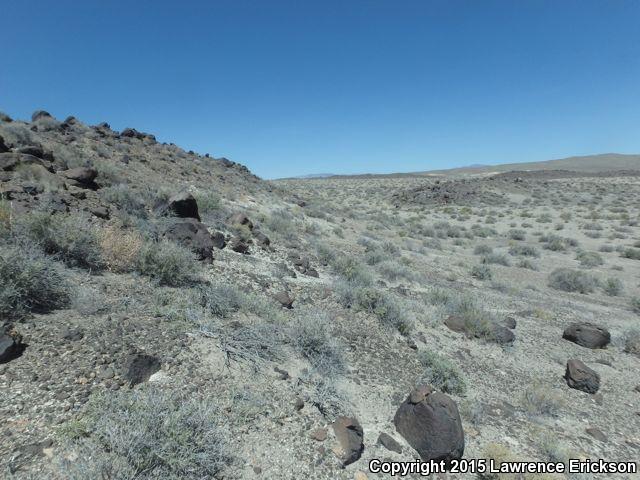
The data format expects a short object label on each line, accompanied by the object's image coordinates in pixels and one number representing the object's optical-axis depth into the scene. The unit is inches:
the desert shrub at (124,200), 336.5
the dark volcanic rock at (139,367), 141.6
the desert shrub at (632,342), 277.6
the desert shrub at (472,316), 272.4
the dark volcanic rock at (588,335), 281.9
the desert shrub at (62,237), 203.5
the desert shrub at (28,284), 154.9
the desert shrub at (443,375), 200.5
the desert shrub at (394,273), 400.1
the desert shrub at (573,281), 467.8
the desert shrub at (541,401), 193.8
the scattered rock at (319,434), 143.7
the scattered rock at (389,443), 150.0
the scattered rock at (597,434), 179.3
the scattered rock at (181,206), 347.1
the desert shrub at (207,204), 456.4
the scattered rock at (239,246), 350.6
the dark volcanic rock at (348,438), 140.0
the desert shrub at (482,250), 648.9
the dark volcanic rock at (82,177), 349.1
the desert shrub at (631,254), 632.4
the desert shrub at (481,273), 482.0
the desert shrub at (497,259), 588.4
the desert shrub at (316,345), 189.4
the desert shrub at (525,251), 654.6
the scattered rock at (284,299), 259.6
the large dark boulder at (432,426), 147.8
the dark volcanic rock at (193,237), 287.9
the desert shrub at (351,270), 347.6
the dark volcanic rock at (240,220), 419.9
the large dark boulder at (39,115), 752.3
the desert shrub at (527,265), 575.3
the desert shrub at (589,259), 595.8
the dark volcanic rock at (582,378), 219.6
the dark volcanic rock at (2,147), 339.5
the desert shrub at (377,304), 257.1
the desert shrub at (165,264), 229.8
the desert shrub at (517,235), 813.2
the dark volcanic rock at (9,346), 133.3
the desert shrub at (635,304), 393.9
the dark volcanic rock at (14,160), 310.3
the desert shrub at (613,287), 459.2
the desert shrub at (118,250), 225.9
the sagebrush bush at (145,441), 103.6
